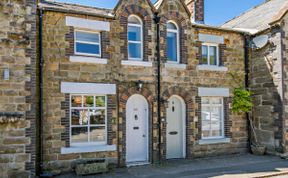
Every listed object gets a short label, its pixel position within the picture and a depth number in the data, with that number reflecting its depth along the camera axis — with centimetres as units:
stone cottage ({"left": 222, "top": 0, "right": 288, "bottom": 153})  1158
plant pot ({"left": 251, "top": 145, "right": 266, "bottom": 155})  1204
